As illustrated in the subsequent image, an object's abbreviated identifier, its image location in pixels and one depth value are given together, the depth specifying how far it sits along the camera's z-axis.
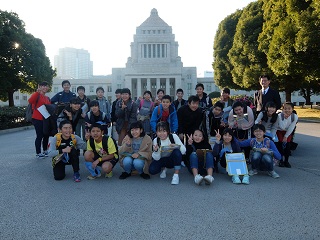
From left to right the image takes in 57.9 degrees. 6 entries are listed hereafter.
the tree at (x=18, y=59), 26.16
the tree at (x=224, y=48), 29.92
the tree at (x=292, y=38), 14.29
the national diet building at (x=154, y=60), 59.47
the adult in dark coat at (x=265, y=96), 6.39
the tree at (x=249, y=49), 22.33
